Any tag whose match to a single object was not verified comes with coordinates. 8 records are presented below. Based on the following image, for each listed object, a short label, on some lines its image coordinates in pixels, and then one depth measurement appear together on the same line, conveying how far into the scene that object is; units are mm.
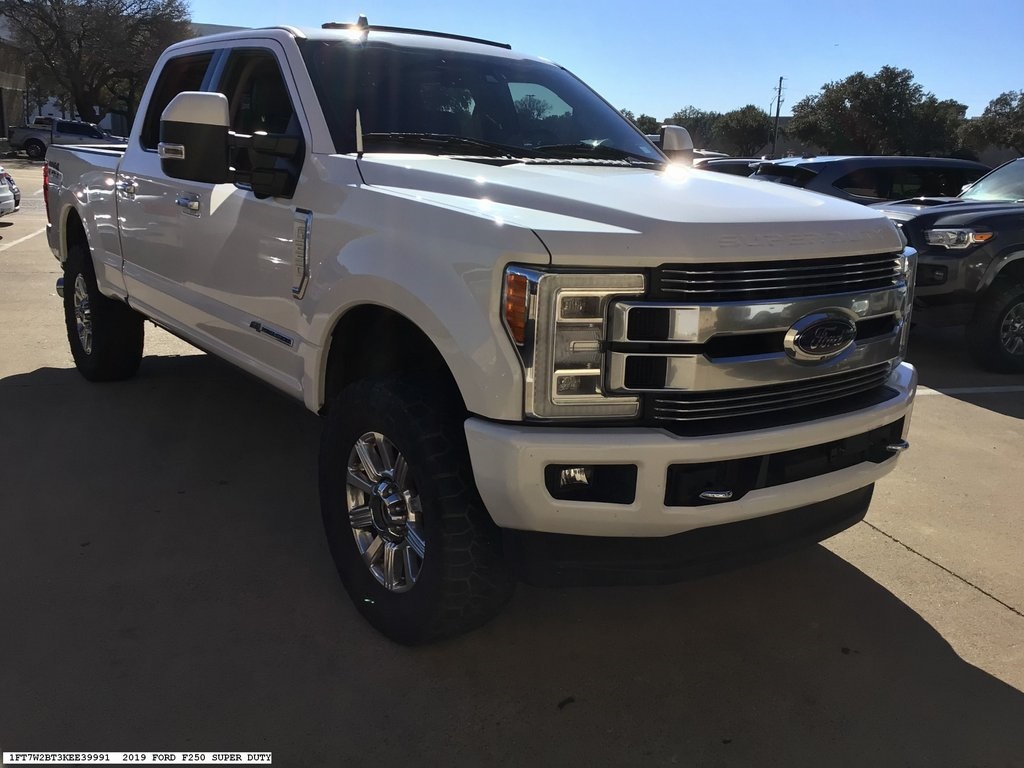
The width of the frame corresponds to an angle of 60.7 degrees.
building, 44938
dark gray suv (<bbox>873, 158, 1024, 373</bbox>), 6797
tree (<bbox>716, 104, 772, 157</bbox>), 58719
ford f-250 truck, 2336
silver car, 12992
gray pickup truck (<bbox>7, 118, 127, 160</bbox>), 31688
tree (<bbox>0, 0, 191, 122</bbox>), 39562
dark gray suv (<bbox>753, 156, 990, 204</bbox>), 8922
